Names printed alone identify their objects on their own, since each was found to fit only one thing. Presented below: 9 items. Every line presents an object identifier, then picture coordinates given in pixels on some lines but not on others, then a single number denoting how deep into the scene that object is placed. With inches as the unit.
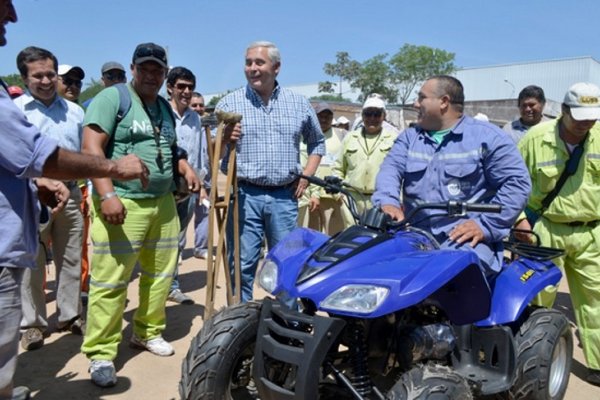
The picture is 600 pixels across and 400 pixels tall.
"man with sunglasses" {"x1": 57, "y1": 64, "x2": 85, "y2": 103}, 231.9
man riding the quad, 136.0
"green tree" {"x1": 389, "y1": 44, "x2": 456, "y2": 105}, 2925.7
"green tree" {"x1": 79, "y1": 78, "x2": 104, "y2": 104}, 1401.3
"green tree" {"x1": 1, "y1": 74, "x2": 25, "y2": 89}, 1708.9
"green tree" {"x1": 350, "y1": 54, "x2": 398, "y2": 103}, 3053.6
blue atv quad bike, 102.8
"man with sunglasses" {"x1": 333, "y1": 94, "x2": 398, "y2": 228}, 252.1
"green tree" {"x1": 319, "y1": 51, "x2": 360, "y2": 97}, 3181.6
